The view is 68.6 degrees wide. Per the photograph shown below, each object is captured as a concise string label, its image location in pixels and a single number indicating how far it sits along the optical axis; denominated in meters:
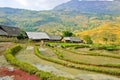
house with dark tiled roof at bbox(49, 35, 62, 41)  53.47
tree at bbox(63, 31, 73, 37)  64.17
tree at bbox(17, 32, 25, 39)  40.60
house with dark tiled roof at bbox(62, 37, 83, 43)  56.83
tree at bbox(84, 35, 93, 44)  62.36
